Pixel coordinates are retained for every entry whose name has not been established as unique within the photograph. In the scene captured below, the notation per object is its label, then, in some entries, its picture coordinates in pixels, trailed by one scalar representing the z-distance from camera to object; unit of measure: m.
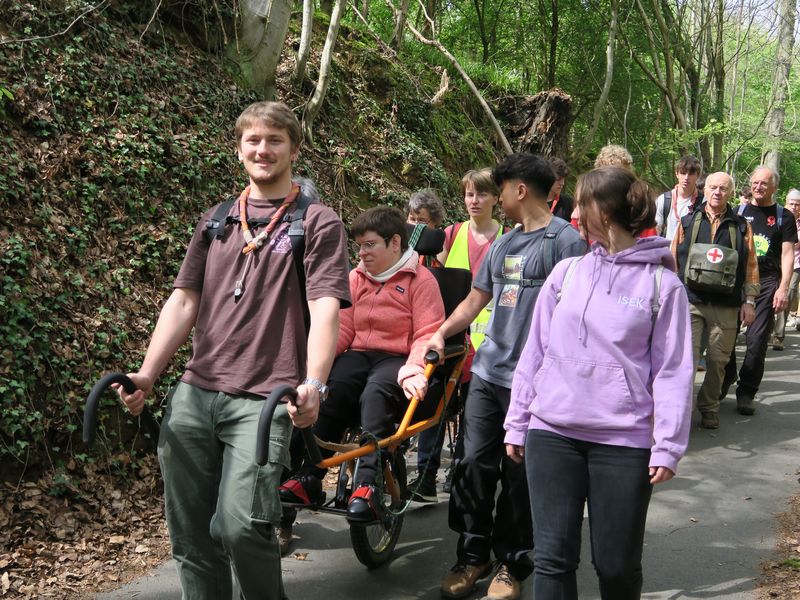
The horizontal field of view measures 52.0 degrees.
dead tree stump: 16.55
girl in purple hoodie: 3.17
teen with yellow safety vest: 5.96
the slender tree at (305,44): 10.66
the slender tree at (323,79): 10.94
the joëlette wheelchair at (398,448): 4.60
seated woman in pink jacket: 4.82
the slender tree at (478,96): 14.26
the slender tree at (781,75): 21.12
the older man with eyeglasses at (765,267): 8.77
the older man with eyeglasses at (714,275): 7.85
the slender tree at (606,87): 18.28
